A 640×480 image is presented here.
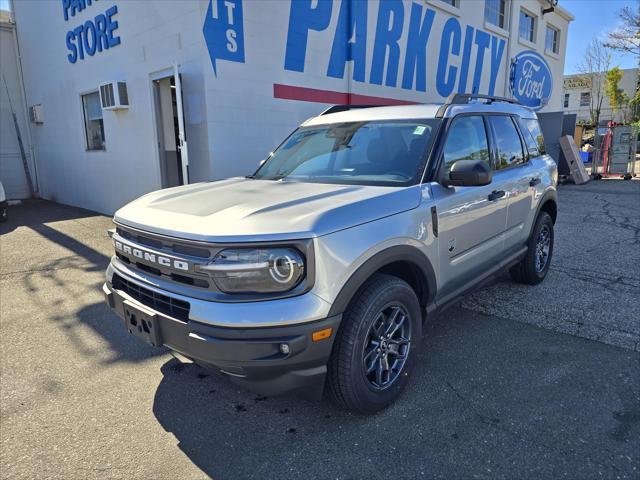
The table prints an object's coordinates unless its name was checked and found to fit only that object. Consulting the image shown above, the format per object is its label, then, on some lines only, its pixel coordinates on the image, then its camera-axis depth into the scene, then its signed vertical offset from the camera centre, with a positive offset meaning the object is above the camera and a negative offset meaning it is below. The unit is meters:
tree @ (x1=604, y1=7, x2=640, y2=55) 25.85 +5.27
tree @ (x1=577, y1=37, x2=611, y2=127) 41.34 +3.63
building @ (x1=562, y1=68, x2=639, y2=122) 42.84 +3.48
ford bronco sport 2.22 -0.64
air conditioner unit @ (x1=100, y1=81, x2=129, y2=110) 8.59 +0.73
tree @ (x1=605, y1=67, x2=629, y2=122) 37.34 +2.91
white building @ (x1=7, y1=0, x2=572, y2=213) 7.20 +1.18
